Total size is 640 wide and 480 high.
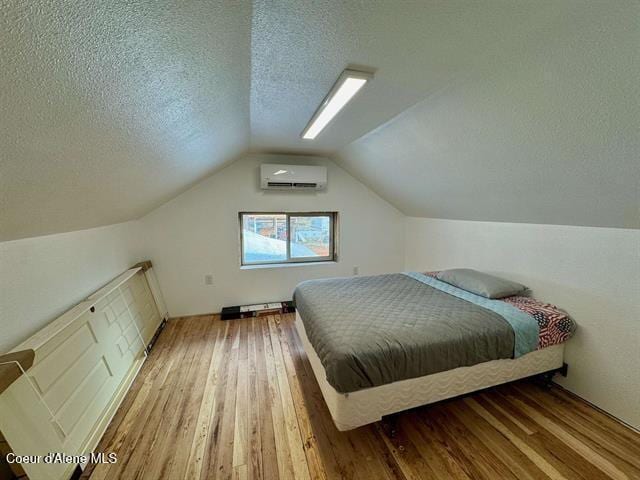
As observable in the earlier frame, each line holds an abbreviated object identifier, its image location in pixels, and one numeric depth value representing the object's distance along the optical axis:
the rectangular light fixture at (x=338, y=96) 1.42
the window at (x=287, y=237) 3.70
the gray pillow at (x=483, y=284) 2.32
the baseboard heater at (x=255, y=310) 3.36
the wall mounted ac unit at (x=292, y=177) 3.31
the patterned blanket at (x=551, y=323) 1.93
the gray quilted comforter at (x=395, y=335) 1.50
